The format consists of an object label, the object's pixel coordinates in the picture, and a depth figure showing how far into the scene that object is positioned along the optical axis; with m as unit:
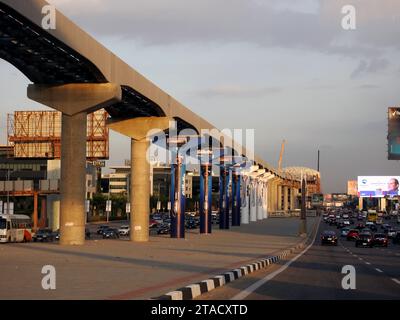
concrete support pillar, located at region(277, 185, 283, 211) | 192.00
